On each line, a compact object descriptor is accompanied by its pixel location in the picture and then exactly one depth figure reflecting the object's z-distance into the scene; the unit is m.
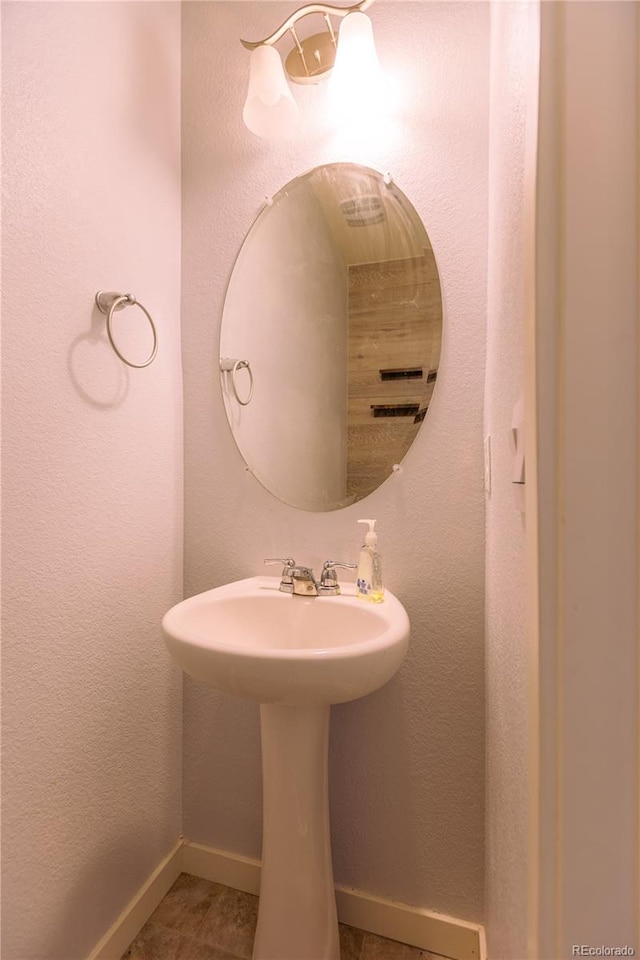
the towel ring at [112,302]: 1.03
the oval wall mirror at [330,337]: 1.16
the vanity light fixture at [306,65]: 1.09
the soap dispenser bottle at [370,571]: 1.09
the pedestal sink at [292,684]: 0.81
